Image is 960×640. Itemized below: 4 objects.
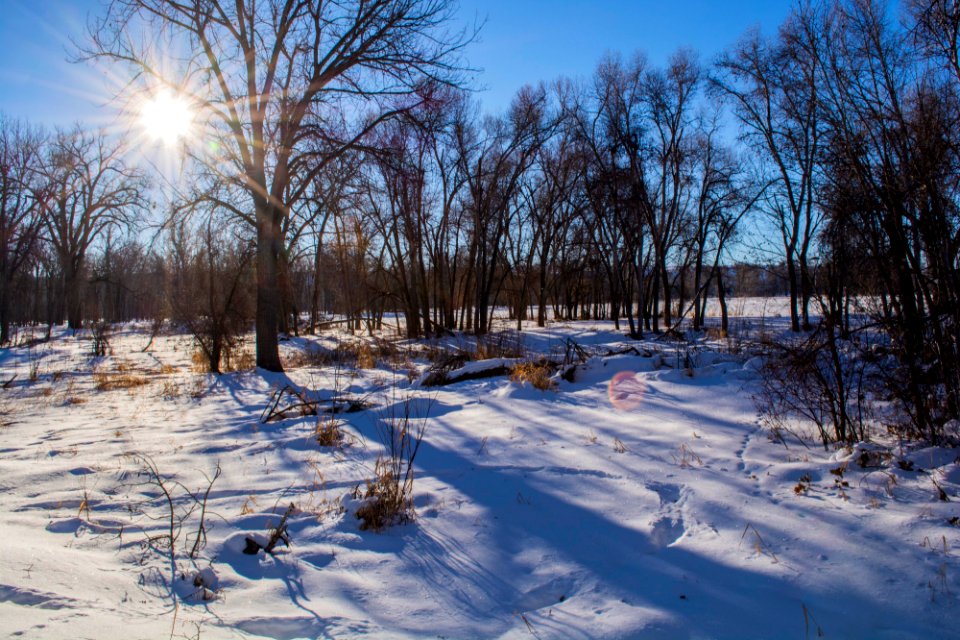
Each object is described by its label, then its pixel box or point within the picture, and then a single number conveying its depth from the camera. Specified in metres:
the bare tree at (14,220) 22.16
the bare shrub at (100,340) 15.69
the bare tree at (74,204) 25.56
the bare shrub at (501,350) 10.90
